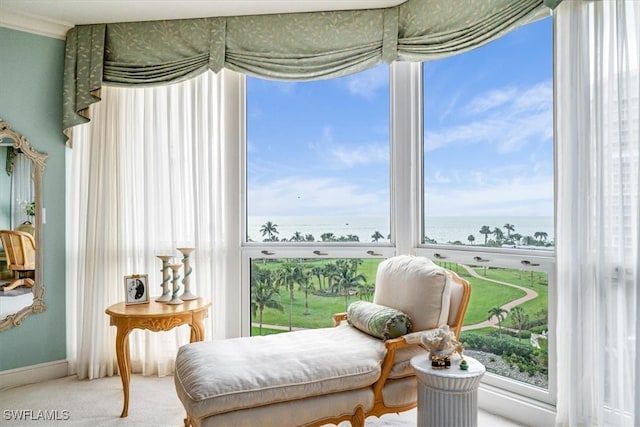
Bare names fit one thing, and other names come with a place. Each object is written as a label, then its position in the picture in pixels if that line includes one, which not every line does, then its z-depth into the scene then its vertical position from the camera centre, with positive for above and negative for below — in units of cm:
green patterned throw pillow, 229 -57
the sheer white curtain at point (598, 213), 194 +1
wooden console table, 261 -63
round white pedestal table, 196 -81
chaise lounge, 191 -70
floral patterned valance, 295 +120
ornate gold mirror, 307 -9
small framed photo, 287 -48
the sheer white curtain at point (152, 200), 327 +12
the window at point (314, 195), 324 +16
